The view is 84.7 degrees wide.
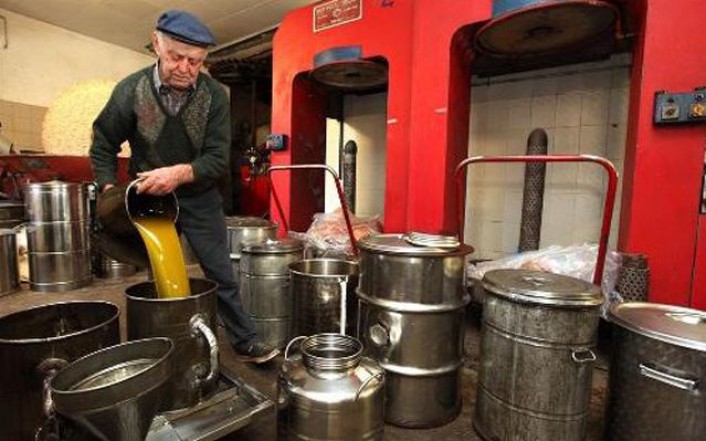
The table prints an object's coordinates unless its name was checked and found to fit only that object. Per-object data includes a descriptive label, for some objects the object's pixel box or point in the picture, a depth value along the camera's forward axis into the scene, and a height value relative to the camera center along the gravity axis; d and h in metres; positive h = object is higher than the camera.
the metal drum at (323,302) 1.94 -0.59
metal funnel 0.79 -0.47
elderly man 1.64 +0.21
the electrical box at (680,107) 1.70 +0.39
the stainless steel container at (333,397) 1.19 -0.65
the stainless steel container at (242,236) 2.71 -0.36
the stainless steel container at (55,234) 3.30 -0.47
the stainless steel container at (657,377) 1.16 -0.58
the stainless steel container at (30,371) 0.95 -0.47
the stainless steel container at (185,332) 1.22 -0.48
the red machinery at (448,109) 1.78 +0.53
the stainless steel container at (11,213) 3.58 -0.32
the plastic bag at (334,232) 2.76 -0.34
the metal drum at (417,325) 1.56 -0.56
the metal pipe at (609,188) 1.54 +0.02
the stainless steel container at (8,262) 3.23 -0.70
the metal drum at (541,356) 1.33 -0.58
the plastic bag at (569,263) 1.94 -0.40
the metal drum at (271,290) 2.30 -0.63
